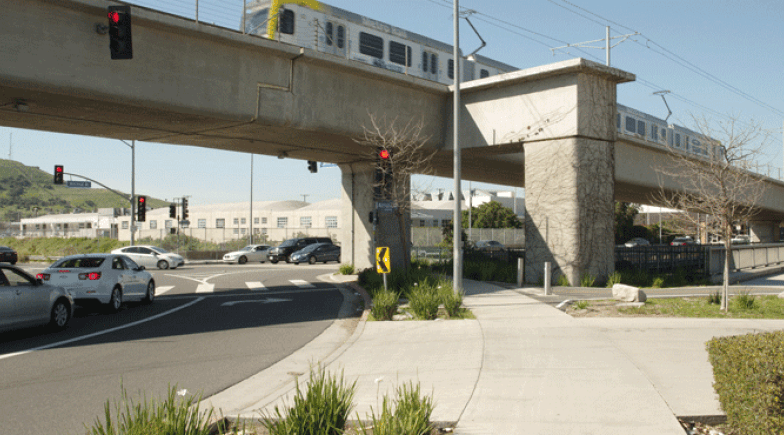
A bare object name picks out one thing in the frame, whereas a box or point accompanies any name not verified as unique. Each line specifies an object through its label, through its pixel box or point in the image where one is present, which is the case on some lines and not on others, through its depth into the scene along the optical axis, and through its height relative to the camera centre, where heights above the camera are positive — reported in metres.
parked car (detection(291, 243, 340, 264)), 42.44 -1.20
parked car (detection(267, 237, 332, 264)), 44.97 -1.06
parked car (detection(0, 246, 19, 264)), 40.89 -1.49
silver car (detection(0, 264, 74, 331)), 11.19 -1.26
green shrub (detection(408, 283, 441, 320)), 13.14 -1.40
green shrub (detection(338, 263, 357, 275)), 27.88 -1.49
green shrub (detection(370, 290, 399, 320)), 13.25 -1.44
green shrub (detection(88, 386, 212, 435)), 4.41 -1.32
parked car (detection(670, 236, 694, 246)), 75.22 -0.20
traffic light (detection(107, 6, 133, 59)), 12.77 +3.96
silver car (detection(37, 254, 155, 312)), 15.06 -1.07
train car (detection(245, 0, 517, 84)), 20.22 +7.00
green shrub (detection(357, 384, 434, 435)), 4.77 -1.39
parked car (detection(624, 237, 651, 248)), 66.75 -0.42
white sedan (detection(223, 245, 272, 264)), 45.25 -1.39
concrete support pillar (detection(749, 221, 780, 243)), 58.41 +0.83
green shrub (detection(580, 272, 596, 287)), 20.05 -1.32
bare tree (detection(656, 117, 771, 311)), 13.93 +1.25
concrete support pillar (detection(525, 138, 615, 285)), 20.22 +0.96
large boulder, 15.16 -1.32
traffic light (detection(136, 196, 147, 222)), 39.53 +1.58
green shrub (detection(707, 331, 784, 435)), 4.82 -1.10
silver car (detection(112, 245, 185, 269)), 38.69 -1.40
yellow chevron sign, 14.87 -0.54
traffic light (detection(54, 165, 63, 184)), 35.59 +3.27
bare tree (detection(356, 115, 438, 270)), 20.88 +2.96
